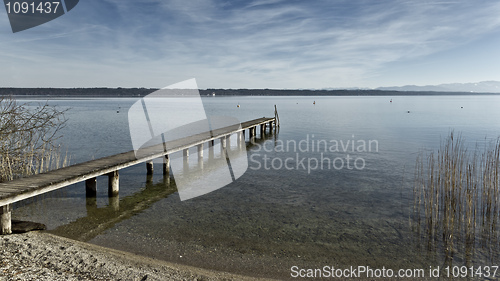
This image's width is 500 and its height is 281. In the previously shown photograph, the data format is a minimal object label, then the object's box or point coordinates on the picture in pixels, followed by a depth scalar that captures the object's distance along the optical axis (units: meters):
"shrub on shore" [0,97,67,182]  8.66
